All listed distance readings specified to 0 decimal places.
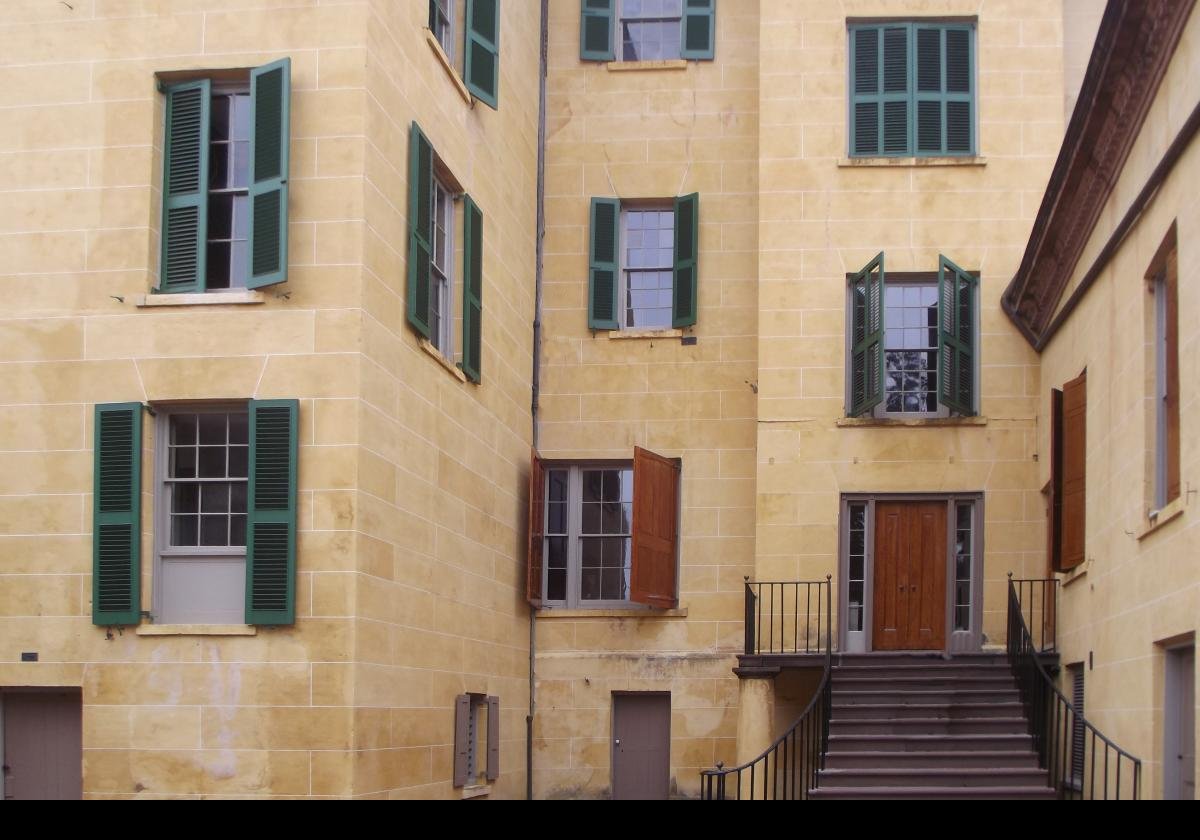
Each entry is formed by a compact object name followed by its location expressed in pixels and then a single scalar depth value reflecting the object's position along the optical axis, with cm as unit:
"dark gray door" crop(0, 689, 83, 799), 1307
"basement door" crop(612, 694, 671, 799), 1906
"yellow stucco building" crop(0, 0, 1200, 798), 1272
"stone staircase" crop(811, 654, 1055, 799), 1500
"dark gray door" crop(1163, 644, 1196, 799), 1141
